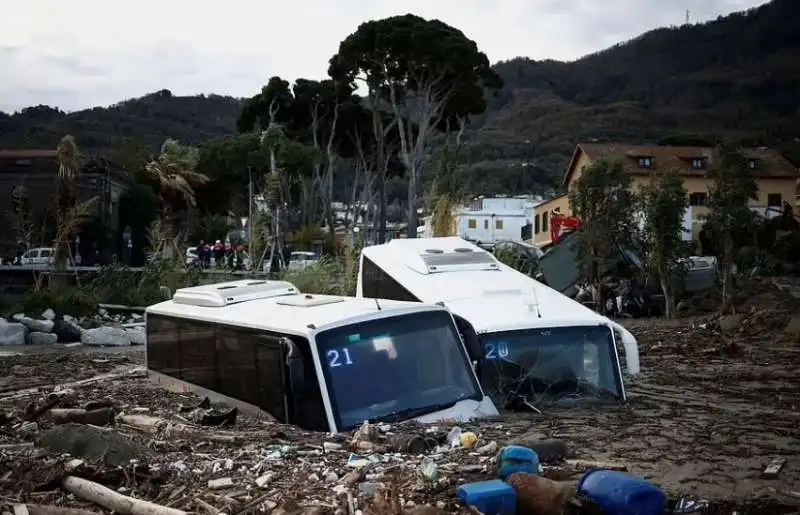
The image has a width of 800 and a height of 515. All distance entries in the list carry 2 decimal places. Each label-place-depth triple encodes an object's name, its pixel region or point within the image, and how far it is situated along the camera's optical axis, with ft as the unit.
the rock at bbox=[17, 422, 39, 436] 26.46
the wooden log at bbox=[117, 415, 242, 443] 25.85
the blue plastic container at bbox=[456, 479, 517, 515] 18.04
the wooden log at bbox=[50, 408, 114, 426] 27.99
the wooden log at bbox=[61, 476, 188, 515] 17.70
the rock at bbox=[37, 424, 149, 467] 21.59
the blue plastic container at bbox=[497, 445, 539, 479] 20.03
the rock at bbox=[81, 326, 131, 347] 76.23
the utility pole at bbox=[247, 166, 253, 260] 125.18
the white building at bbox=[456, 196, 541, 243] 257.55
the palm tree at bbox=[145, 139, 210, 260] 135.95
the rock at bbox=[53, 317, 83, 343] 78.18
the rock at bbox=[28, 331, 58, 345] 76.95
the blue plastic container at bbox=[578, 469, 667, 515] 17.84
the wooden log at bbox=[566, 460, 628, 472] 21.93
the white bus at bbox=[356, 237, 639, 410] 35.24
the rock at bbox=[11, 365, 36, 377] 53.72
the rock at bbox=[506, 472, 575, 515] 17.97
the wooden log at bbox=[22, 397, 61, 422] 30.07
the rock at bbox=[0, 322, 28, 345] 75.46
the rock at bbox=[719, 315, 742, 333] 75.66
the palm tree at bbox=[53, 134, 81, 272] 97.35
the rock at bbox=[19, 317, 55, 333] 78.59
